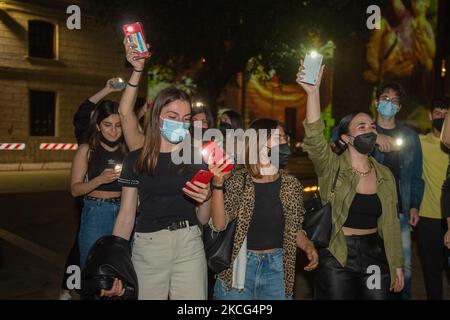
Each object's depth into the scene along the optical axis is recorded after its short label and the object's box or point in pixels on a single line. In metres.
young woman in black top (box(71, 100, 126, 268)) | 4.46
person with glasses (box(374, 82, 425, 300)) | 5.02
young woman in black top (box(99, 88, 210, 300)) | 3.29
